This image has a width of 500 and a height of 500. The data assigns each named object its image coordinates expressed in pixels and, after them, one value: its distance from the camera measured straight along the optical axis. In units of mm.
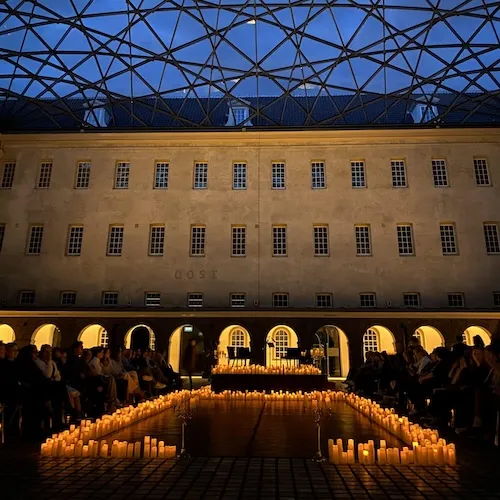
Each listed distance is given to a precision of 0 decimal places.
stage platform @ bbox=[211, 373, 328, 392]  17672
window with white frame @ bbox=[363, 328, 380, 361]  29938
